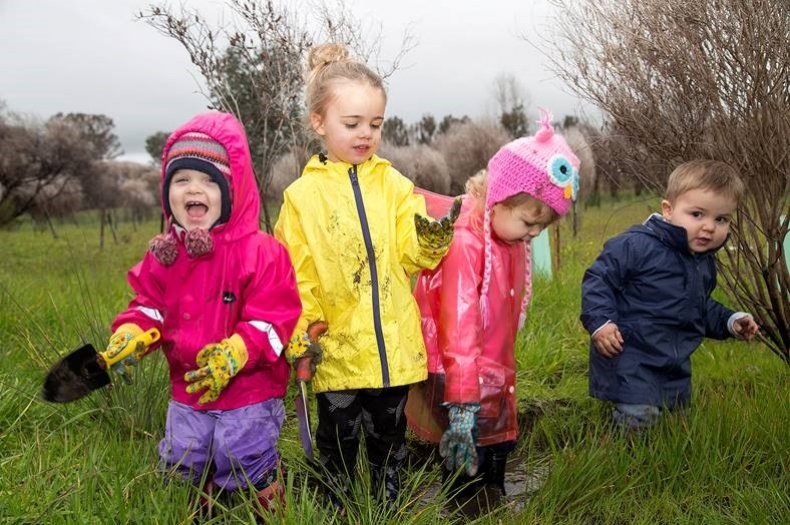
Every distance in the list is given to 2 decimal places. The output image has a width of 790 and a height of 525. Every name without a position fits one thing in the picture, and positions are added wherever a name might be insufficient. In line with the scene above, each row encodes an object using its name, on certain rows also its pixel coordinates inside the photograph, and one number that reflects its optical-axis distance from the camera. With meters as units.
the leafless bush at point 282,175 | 5.71
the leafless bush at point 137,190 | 28.02
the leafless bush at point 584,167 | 13.33
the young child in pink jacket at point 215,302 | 2.16
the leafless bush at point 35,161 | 13.70
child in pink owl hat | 2.45
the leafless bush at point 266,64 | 4.27
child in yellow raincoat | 2.35
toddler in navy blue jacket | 2.81
